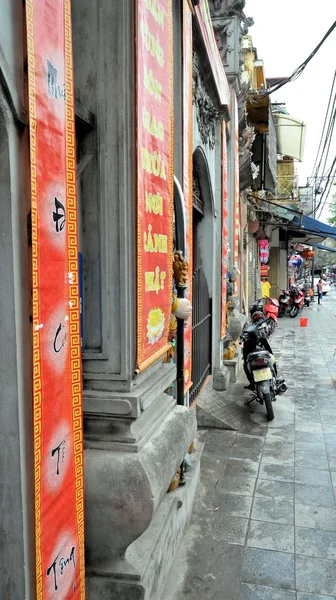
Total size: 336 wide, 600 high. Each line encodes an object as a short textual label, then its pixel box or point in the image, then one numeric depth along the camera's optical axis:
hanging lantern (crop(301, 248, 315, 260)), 32.28
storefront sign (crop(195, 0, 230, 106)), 5.57
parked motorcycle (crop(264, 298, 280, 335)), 13.77
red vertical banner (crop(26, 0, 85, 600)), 1.77
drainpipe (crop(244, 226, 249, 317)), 14.82
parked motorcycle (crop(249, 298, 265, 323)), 8.78
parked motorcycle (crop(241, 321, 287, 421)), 6.57
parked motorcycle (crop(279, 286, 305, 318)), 20.55
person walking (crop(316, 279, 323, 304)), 28.61
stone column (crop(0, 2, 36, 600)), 1.64
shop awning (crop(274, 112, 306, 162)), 19.67
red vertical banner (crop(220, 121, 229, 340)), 8.02
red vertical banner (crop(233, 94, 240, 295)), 9.44
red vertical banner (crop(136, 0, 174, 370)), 2.74
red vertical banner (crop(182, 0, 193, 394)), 4.34
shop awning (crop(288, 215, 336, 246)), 18.70
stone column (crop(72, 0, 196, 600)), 2.56
